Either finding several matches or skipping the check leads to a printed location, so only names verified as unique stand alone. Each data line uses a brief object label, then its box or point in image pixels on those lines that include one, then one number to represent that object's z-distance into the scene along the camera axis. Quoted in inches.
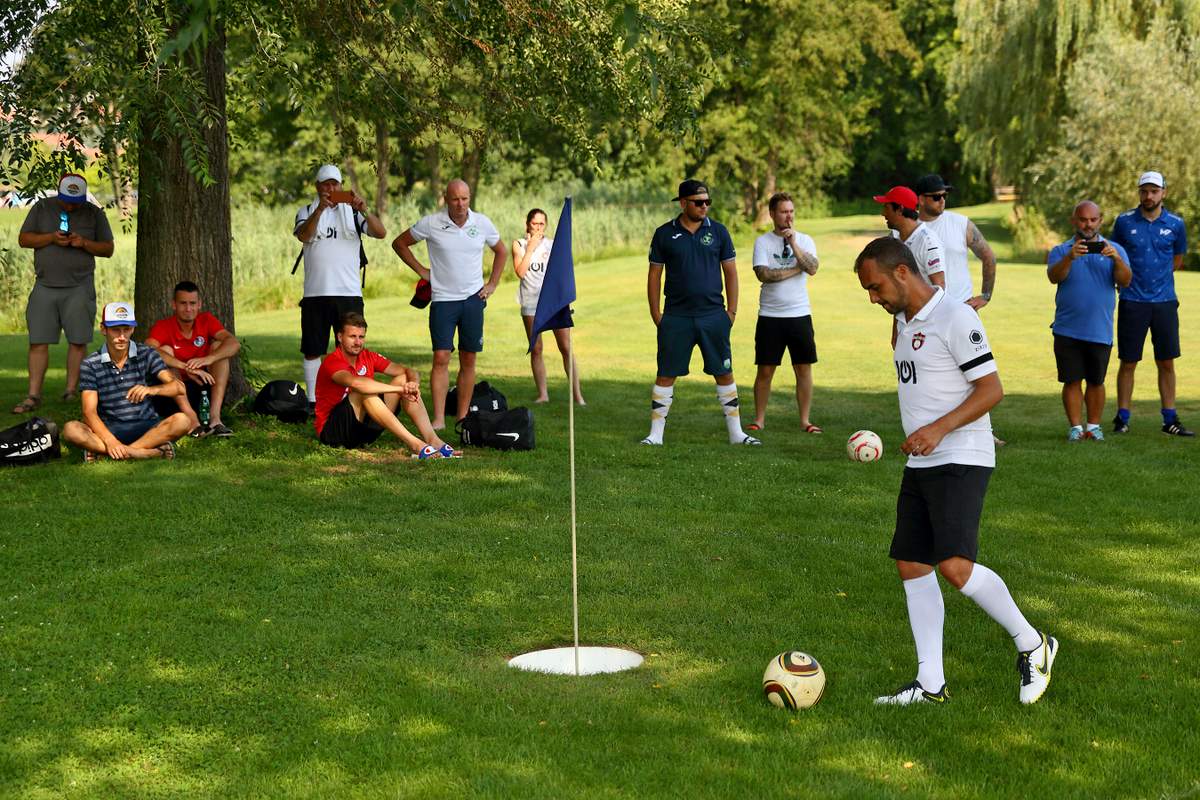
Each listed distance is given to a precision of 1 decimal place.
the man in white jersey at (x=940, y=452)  229.1
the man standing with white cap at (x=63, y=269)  498.3
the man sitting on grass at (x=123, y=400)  425.1
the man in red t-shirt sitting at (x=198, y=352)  461.7
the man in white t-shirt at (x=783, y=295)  496.4
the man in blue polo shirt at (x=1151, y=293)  501.4
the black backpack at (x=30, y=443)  428.1
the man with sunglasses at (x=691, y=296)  474.9
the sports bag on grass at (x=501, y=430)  465.7
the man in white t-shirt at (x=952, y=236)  448.1
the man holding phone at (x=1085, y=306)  485.7
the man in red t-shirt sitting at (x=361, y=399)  440.5
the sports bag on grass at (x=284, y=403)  489.4
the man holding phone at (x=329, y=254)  486.0
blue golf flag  260.1
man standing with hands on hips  481.4
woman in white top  582.6
